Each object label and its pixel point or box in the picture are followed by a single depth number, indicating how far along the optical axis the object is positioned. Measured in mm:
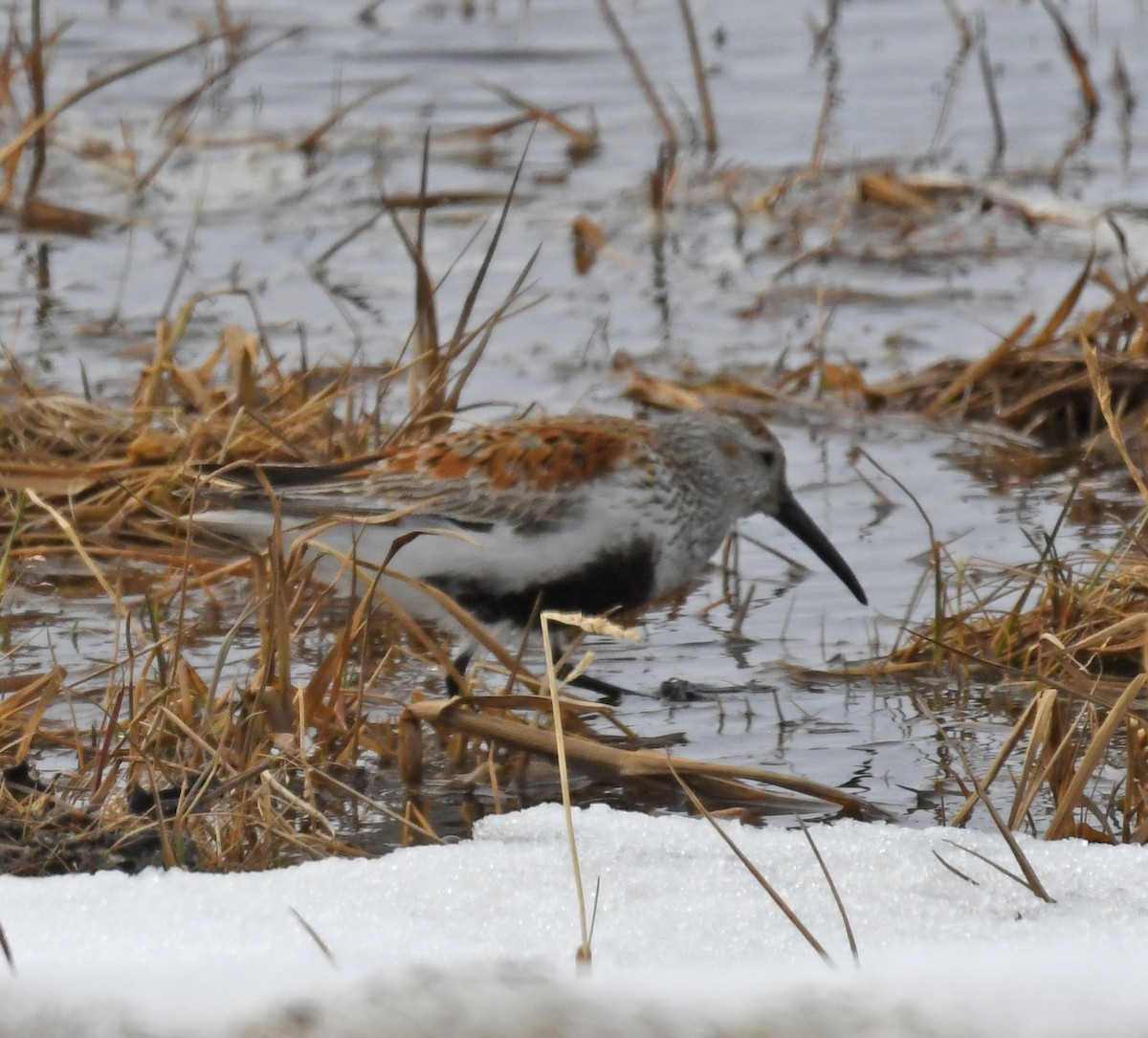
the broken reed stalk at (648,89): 17656
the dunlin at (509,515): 9359
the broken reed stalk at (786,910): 5230
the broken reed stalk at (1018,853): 5805
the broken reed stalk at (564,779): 5336
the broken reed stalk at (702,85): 18234
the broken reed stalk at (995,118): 19094
